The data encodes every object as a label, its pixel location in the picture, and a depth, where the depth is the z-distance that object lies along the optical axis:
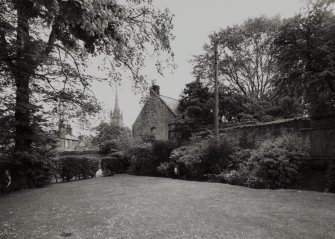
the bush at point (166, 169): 16.39
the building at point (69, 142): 48.79
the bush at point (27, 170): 11.55
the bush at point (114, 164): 18.97
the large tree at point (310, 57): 9.55
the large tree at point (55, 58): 9.05
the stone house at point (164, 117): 28.33
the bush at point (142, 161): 18.14
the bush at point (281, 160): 10.17
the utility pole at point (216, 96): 15.23
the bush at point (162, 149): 17.36
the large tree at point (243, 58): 27.55
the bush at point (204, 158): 13.66
